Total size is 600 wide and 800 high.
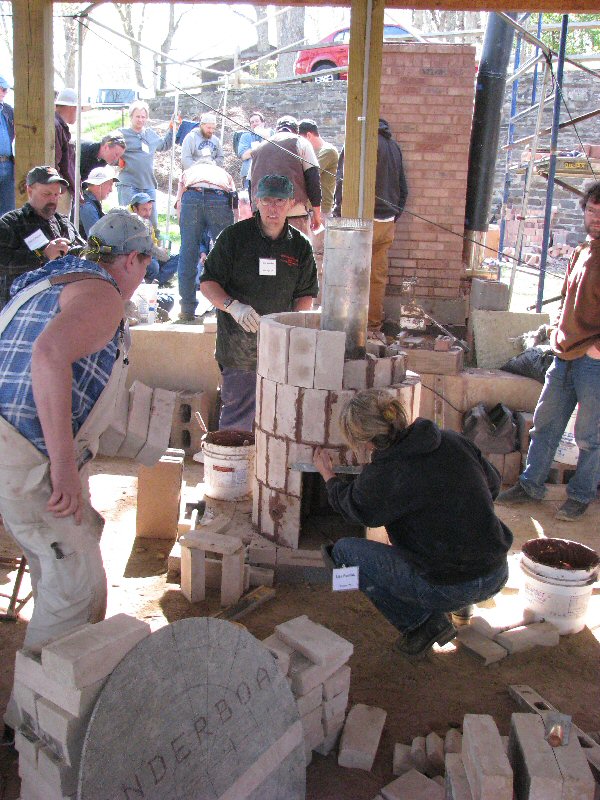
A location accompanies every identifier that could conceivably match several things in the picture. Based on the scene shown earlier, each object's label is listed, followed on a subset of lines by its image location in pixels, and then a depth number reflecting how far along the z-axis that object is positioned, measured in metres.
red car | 19.03
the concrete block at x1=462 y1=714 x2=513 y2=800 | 2.35
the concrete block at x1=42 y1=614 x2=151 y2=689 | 2.20
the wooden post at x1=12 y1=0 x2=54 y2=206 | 4.62
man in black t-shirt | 4.88
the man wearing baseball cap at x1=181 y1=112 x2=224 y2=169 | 10.29
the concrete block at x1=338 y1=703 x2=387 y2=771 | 2.89
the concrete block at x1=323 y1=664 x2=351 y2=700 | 2.91
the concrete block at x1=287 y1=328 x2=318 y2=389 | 4.05
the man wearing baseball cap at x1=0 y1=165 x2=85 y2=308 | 5.03
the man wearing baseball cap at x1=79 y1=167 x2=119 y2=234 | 7.63
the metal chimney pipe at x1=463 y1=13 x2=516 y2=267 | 8.14
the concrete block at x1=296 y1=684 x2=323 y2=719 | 2.77
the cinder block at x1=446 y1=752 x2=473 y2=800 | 2.49
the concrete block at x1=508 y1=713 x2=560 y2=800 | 2.37
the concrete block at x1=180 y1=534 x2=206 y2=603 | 4.00
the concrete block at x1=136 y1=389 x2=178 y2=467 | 3.46
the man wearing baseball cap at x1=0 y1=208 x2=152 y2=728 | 2.53
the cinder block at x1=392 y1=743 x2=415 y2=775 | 2.86
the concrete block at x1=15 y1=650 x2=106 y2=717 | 2.21
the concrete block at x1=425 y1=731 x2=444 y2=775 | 2.87
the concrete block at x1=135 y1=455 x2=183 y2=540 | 4.77
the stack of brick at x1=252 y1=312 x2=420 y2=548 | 4.07
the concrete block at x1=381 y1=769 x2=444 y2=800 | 2.62
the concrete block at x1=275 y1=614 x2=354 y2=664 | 2.85
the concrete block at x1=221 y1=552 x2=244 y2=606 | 4.00
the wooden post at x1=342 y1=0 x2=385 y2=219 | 4.61
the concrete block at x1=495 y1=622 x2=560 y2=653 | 3.77
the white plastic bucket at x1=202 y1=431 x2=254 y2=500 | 4.95
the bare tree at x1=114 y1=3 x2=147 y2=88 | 28.81
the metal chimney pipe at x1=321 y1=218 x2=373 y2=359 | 4.19
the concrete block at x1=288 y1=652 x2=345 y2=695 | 2.77
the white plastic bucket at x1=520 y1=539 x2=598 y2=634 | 3.91
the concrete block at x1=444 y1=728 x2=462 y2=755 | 2.89
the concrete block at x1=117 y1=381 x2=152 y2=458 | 3.43
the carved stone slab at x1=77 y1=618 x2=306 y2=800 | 2.15
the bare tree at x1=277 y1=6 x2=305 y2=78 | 23.14
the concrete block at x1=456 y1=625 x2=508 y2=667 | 3.67
